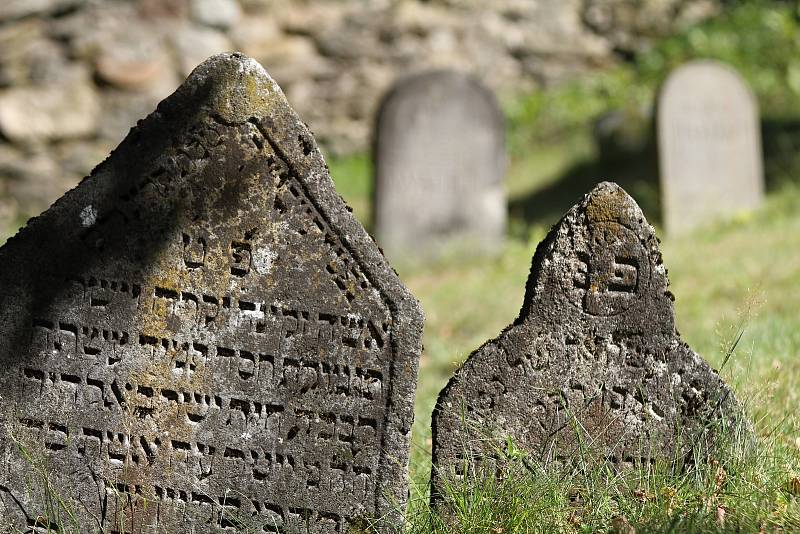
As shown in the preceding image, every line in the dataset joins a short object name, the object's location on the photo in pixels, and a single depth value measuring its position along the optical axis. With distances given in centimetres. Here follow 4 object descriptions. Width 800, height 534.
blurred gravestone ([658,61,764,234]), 1789
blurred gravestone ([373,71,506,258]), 1803
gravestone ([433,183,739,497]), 553
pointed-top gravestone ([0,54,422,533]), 541
